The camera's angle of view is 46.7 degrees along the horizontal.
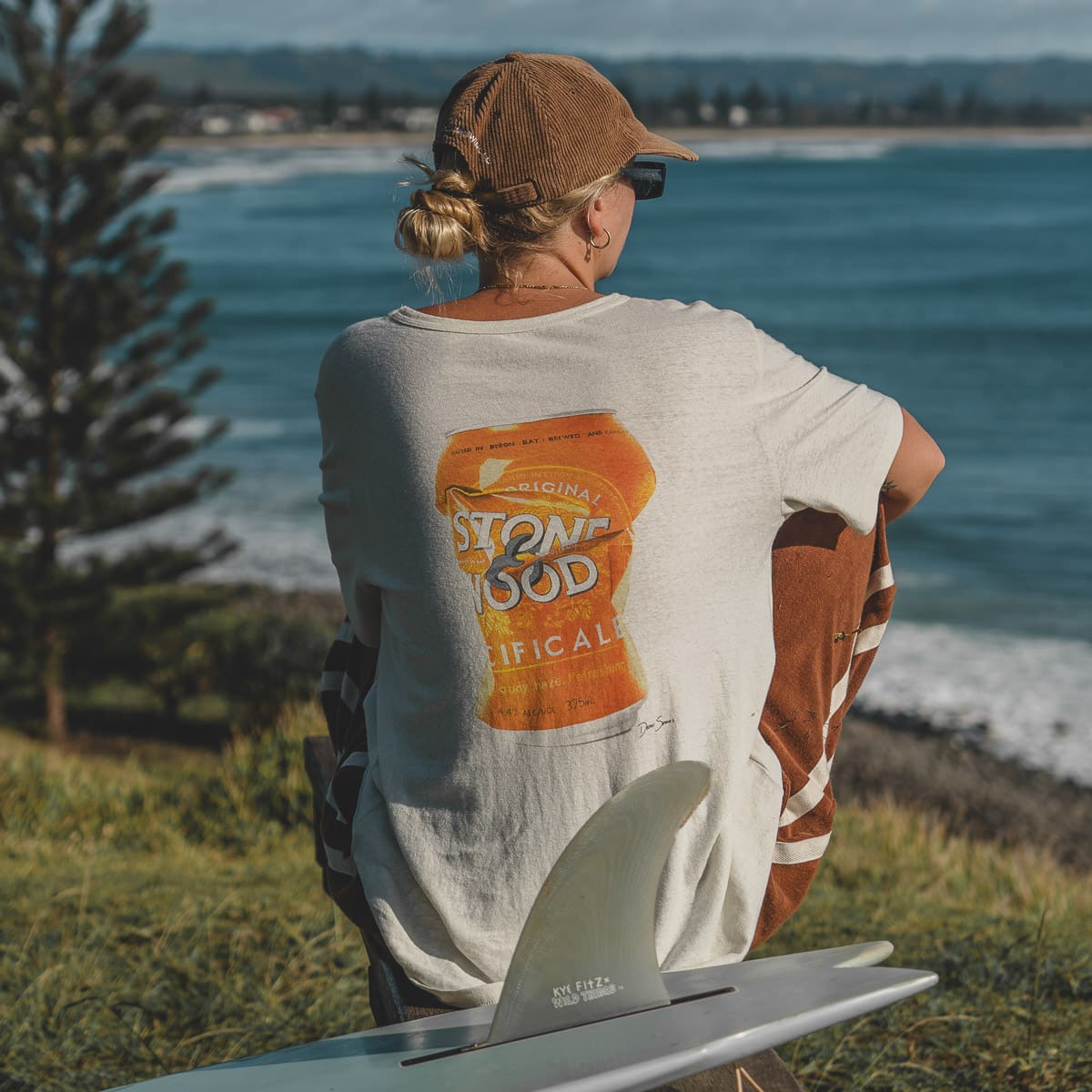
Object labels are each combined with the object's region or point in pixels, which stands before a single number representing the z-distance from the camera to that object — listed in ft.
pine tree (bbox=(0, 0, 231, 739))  41.34
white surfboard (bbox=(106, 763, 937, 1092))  4.08
